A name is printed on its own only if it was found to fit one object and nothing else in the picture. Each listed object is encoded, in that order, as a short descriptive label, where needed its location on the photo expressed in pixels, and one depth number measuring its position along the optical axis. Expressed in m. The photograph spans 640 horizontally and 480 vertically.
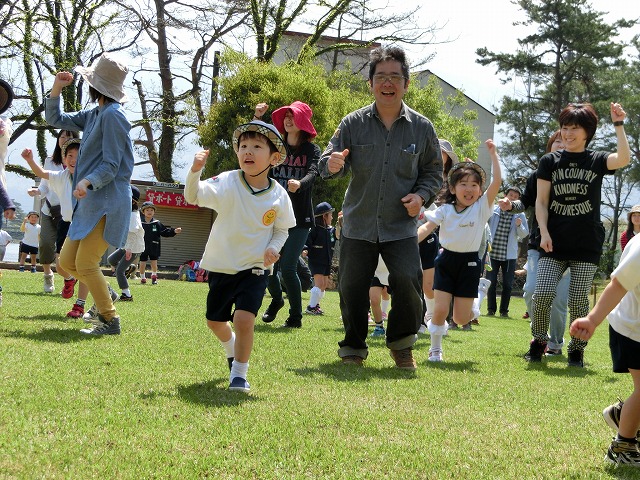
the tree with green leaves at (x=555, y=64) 43.41
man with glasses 6.04
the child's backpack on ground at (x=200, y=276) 24.96
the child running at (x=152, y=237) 19.30
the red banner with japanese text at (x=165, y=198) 35.09
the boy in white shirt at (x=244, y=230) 5.04
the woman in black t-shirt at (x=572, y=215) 6.89
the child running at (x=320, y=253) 12.63
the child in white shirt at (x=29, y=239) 23.75
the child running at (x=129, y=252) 11.71
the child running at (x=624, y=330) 3.41
